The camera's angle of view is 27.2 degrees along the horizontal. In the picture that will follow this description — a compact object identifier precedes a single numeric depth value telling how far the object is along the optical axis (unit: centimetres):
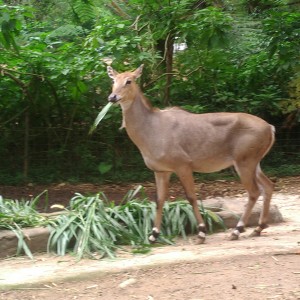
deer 722
